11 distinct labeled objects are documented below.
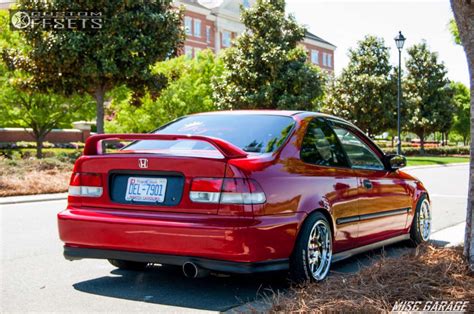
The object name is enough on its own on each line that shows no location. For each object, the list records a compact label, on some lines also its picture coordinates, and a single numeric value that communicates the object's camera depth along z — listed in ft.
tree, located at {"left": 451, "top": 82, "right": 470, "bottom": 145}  264.93
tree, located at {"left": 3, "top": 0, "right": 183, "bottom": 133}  68.18
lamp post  97.91
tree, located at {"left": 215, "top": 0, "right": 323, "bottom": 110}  123.34
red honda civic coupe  15.19
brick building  231.09
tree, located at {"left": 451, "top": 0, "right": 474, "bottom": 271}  16.84
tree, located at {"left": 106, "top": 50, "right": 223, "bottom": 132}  140.15
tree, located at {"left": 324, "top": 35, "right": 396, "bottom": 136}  157.38
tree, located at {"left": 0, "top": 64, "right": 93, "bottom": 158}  105.29
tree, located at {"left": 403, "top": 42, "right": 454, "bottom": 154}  190.39
